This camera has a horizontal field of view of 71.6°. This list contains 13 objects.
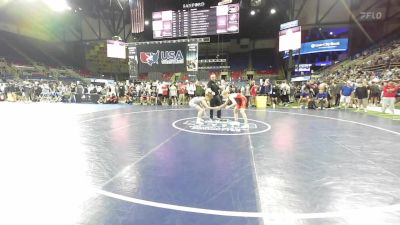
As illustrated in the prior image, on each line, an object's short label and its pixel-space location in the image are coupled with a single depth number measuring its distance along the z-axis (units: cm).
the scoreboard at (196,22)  2111
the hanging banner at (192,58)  1958
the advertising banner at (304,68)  3359
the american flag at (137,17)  2188
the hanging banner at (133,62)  2069
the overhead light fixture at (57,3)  1857
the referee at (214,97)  994
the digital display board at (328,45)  3025
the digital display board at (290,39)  1847
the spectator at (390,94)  1199
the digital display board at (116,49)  2320
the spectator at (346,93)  1467
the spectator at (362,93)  1426
